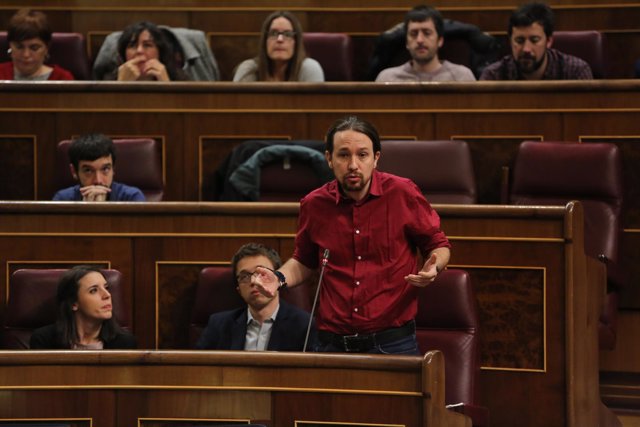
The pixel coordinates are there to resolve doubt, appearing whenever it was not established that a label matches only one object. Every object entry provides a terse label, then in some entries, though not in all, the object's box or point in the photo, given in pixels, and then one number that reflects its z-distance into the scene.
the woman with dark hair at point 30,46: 18.74
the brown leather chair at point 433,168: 17.62
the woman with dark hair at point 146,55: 18.62
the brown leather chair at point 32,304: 16.82
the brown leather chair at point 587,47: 18.96
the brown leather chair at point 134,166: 17.98
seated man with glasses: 16.49
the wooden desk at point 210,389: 15.36
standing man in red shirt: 15.86
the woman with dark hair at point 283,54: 18.63
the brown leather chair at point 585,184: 17.43
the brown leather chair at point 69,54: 19.32
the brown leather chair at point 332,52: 19.25
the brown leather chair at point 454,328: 16.38
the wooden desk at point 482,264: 16.66
